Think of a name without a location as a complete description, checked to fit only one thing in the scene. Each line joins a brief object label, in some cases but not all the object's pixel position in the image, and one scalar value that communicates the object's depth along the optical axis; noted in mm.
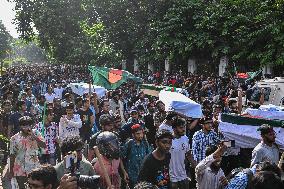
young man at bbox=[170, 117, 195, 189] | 6578
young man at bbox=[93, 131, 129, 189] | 5168
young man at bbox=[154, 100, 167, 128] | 9563
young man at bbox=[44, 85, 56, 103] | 15150
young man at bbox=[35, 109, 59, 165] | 8891
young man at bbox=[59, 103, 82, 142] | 8711
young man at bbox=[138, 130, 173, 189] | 5316
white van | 11922
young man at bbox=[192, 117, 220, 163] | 7180
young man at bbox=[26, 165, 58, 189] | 3956
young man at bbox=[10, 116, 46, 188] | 6781
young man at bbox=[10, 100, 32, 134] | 9195
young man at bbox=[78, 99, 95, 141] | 9633
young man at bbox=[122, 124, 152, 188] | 6523
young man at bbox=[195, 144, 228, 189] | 5680
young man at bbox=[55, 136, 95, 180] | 4961
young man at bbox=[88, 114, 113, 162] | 6801
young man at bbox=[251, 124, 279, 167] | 6266
